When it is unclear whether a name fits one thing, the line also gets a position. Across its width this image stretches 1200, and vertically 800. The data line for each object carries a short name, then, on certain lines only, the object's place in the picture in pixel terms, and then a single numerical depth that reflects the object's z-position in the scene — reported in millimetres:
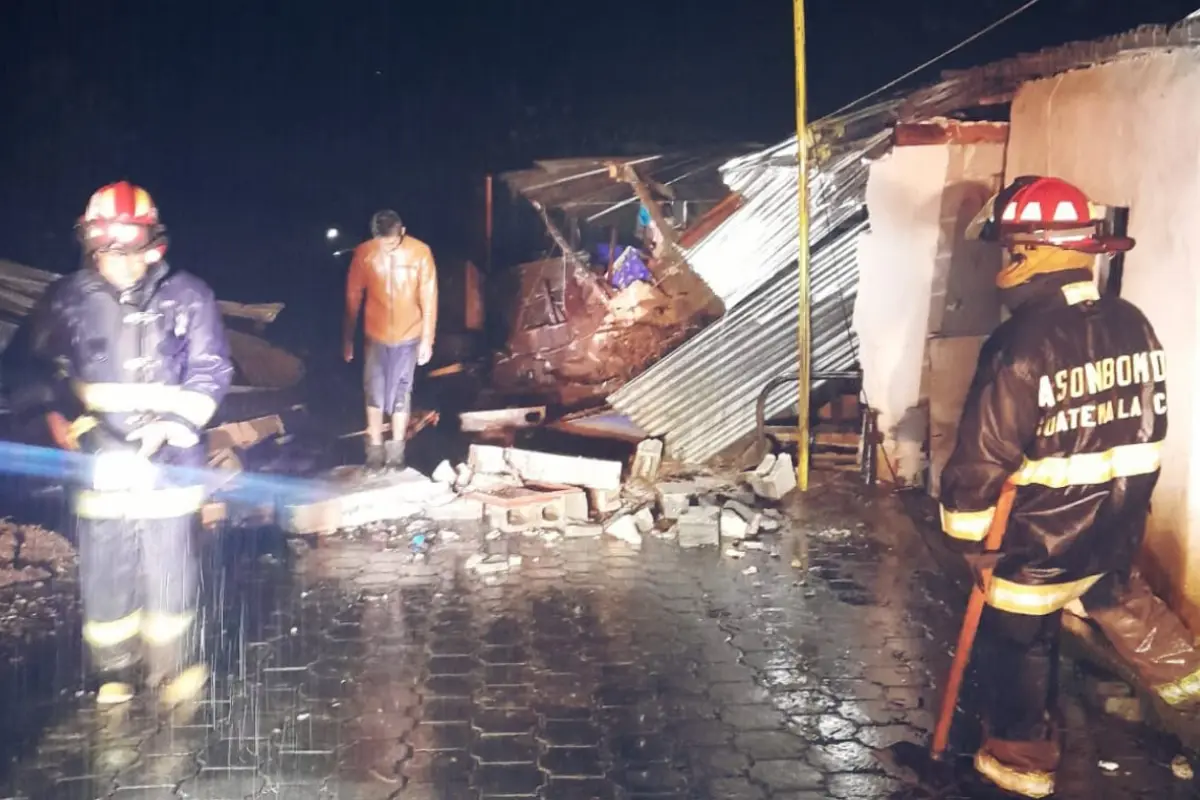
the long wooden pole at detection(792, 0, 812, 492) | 7723
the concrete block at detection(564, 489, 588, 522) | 7988
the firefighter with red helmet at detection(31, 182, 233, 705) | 4652
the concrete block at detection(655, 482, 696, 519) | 7742
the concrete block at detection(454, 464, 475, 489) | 8688
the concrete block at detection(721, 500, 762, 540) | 7328
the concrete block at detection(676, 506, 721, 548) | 7293
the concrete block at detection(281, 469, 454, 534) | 7543
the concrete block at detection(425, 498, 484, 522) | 8000
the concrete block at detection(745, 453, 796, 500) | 8250
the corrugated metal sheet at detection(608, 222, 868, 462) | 9125
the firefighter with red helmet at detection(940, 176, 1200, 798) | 3748
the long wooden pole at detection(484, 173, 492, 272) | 14680
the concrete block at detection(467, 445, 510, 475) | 8875
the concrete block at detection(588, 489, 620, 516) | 8248
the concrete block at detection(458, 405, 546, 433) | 10742
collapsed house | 10711
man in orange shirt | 8820
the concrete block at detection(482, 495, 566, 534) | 7801
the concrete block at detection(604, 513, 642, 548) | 7438
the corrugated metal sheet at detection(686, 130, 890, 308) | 8523
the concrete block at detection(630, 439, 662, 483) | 9062
